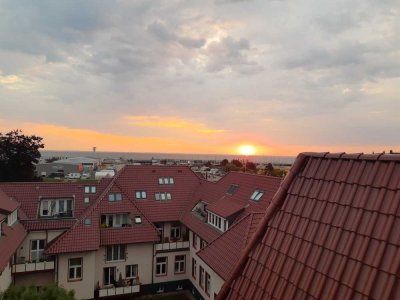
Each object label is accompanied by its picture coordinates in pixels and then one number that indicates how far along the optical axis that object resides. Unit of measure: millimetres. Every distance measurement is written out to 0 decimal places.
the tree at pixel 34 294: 11482
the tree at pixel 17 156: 48750
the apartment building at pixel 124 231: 24547
